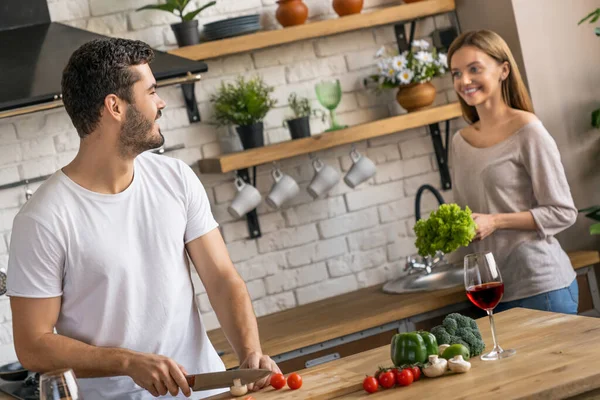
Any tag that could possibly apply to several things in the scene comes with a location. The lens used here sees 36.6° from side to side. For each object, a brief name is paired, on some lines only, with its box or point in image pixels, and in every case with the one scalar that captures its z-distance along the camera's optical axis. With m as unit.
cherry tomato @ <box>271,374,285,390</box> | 2.11
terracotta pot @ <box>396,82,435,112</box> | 4.08
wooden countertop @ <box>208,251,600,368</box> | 3.44
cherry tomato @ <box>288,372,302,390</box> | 2.10
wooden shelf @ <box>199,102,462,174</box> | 3.77
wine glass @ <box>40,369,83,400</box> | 1.57
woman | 3.22
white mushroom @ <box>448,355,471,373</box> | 2.01
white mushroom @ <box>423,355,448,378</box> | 2.02
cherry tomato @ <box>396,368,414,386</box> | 2.01
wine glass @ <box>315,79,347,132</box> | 3.95
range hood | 3.16
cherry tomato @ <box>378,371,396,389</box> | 2.01
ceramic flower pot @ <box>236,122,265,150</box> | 3.86
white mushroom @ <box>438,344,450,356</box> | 2.12
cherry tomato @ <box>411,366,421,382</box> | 2.04
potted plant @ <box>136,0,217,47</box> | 3.81
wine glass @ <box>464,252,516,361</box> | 2.07
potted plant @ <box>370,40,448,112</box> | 4.03
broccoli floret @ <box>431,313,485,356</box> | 2.14
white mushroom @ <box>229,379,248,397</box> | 2.10
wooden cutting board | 2.05
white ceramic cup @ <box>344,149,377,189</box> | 4.07
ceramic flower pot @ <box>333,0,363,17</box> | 4.04
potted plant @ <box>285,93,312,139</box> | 3.95
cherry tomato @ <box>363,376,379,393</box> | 2.01
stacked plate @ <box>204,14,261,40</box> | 3.89
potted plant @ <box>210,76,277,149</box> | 3.85
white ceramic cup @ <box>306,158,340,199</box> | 4.03
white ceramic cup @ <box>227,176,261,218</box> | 3.91
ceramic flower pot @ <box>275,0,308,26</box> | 3.97
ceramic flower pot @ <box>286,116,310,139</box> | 3.95
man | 2.27
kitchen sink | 3.74
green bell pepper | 2.06
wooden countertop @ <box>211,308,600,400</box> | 1.85
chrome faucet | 3.88
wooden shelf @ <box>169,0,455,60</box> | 3.81
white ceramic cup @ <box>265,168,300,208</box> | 3.96
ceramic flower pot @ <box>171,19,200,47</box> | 3.85
